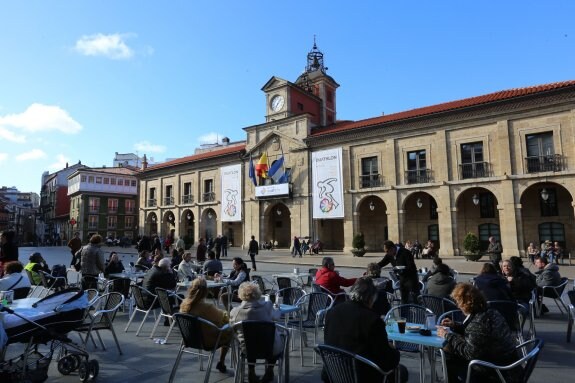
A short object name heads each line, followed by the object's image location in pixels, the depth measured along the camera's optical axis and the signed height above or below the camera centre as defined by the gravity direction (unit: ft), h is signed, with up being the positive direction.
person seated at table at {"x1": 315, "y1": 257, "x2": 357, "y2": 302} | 20.98 -3.12
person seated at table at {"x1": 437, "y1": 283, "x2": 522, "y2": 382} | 9.92 -3.30
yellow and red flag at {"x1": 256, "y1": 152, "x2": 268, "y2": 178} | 99.81 +16.80
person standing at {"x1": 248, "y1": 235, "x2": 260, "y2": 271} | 57.80 -3.60
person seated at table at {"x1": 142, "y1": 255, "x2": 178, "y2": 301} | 22.18 -2.96
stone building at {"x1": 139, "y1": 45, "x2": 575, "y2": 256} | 66.95 +11.39
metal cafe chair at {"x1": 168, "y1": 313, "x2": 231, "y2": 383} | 12.90 -3.70
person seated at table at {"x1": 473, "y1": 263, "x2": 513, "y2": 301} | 17.39 -2.94
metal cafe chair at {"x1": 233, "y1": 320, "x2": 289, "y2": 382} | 12.16 -3.84
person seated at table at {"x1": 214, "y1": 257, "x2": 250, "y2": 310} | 25.09 -3.48
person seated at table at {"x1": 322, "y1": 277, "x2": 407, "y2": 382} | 9.81 -2.92
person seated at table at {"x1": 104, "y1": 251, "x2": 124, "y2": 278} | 30.86 -3.06
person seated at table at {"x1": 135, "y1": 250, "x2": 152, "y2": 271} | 34.27 -3.13
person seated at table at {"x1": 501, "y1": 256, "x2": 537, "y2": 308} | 21.68 -3.46
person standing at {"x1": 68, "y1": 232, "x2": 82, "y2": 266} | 32.10 -1.36
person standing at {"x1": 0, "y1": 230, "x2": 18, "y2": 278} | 26.99 -1.22
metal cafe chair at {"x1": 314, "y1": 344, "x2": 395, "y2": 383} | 9.09 -3.52
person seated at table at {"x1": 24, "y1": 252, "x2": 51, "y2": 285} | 29.45 -2.98
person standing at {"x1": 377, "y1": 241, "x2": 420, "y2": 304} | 22.25 -3.04
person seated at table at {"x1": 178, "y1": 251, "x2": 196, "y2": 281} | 29.73 -3.39
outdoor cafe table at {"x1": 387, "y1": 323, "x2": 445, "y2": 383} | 11.48 -3.69
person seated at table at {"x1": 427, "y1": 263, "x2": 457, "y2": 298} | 19.51 -3.18
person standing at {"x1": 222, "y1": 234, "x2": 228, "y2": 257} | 82.21 -4.23
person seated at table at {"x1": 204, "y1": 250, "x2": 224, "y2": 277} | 29.50 -3.07
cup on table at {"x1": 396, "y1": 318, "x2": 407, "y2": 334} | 12.61 -3.47
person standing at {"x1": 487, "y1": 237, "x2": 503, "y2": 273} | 41.16 -3.03
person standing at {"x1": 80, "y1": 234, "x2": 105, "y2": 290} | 25.79 -2.28
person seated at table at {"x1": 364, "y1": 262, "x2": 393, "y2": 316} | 17.60 -3.45
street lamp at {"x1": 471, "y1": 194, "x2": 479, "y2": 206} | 71.20 +4.96
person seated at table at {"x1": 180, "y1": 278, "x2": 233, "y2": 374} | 14.02 -3.09
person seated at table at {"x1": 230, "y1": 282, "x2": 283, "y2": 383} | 13.34 -3.06
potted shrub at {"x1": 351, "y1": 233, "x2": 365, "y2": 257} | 76.64 -4.17
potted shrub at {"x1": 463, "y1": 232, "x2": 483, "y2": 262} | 61.72 -4.03
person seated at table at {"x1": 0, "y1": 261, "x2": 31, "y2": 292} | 19.75 -2.57
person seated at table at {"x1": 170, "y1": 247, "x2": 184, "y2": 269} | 38.33 -3.09
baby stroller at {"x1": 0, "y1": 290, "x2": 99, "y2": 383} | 12.53 -3.62
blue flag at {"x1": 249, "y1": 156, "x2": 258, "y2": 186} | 101.65 +15.01
